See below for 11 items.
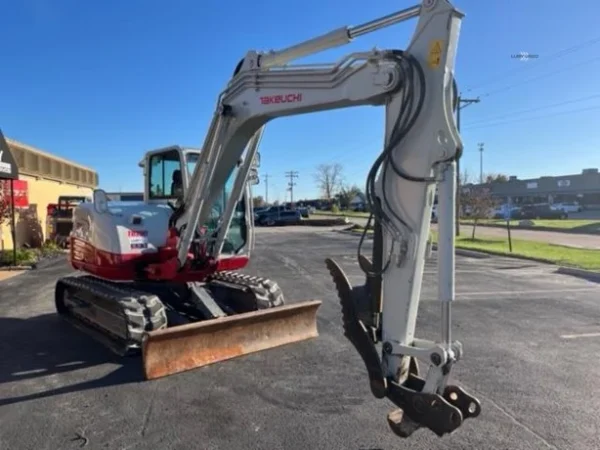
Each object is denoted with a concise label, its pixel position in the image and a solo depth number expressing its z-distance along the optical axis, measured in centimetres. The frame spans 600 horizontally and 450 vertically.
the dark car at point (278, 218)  4900
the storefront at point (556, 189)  7631
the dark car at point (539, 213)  5509
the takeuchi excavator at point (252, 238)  384
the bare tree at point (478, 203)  2893
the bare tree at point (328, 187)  10088
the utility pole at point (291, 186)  10662
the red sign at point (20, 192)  1897
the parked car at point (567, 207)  5814
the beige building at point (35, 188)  2033
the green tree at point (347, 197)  8731
